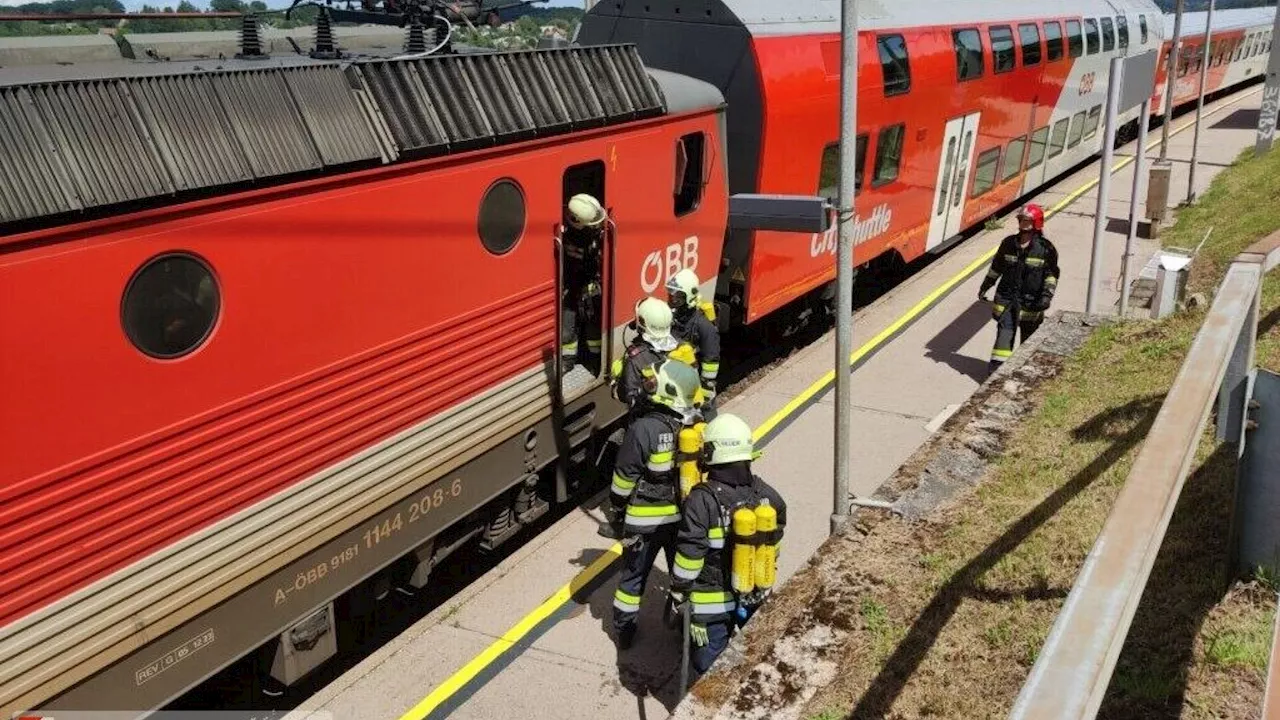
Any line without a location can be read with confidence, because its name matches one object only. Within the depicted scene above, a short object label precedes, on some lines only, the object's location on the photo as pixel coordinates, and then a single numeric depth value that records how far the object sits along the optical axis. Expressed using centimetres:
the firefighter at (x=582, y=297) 773
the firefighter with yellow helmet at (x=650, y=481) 598
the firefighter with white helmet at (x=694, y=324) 798
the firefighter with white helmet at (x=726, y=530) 531
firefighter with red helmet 1011
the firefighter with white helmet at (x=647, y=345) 702
